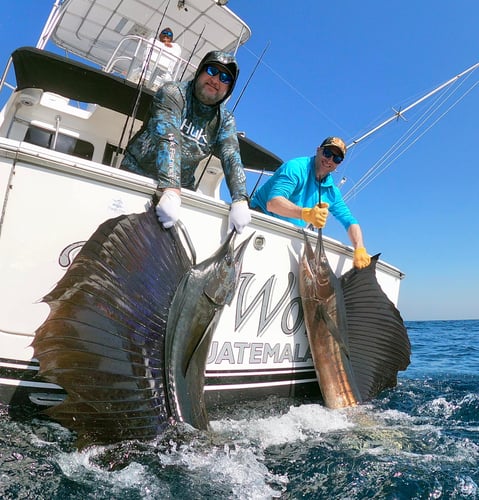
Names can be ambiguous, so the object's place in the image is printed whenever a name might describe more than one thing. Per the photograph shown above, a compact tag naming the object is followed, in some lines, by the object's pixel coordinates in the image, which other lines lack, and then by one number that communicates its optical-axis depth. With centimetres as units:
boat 194
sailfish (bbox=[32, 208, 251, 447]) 168
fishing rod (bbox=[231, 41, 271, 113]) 424
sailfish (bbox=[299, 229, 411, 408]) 298
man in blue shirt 336
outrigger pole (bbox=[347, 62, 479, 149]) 692
